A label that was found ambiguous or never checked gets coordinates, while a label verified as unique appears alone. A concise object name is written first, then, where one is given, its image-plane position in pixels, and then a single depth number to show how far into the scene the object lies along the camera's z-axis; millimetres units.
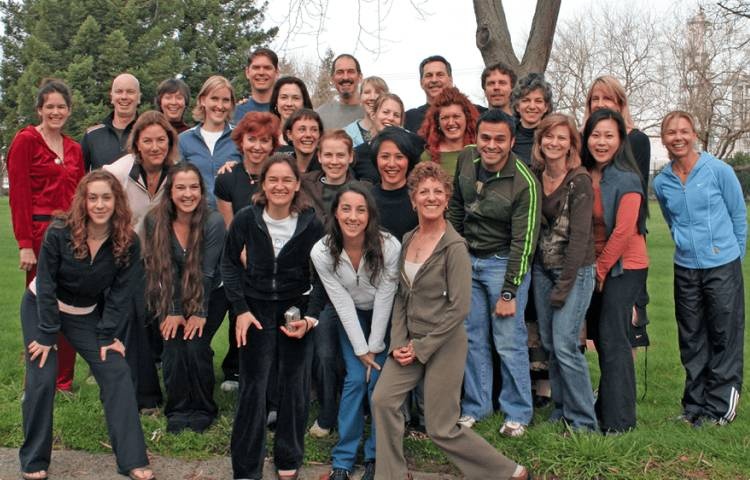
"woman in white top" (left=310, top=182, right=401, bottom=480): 4691
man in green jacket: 5008
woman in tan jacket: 4449
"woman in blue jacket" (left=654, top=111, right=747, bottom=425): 5383
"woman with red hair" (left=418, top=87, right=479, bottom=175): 5523
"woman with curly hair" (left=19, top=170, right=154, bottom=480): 4668
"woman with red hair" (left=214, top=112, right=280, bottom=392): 5625
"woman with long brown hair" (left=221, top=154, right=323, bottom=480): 4664
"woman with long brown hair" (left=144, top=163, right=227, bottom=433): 5207
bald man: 6289
